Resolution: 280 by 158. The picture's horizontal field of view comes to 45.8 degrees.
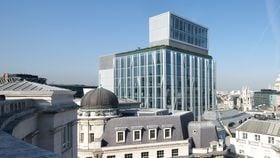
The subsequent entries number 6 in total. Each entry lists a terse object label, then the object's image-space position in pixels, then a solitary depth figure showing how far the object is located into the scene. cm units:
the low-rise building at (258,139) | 4941
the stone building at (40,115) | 1368
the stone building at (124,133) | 4191
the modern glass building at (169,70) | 8400
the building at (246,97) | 13820
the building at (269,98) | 18445
